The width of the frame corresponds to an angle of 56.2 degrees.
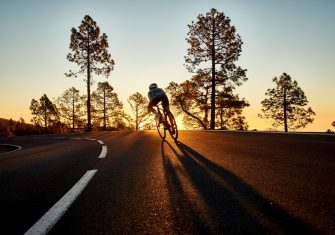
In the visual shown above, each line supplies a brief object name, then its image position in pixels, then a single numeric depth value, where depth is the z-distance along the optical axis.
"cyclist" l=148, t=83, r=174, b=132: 10.87
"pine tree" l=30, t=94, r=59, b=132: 67.44
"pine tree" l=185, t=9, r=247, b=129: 33.97
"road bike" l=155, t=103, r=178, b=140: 11.10
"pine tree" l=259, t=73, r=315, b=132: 47.66
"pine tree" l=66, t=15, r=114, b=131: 34.62
